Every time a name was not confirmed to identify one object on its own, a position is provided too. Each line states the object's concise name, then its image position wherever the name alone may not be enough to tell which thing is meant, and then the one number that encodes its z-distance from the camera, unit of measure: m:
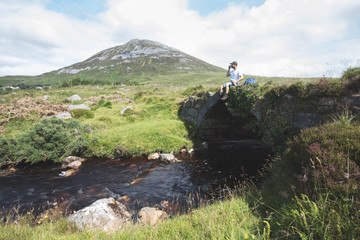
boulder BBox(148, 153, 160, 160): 11.91
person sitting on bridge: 11.58
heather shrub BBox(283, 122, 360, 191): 3.11
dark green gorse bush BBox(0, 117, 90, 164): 10.52
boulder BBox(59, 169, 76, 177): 9.73
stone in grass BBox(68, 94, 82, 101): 26.58
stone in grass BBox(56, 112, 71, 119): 16.76
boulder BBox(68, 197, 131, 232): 5.08
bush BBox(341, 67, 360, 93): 5.90
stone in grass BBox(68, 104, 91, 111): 19.74
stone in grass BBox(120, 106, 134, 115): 19.09
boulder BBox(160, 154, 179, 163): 11.45
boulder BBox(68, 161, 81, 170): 10.65
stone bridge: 6.29
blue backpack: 10.39
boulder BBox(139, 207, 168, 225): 5.71
